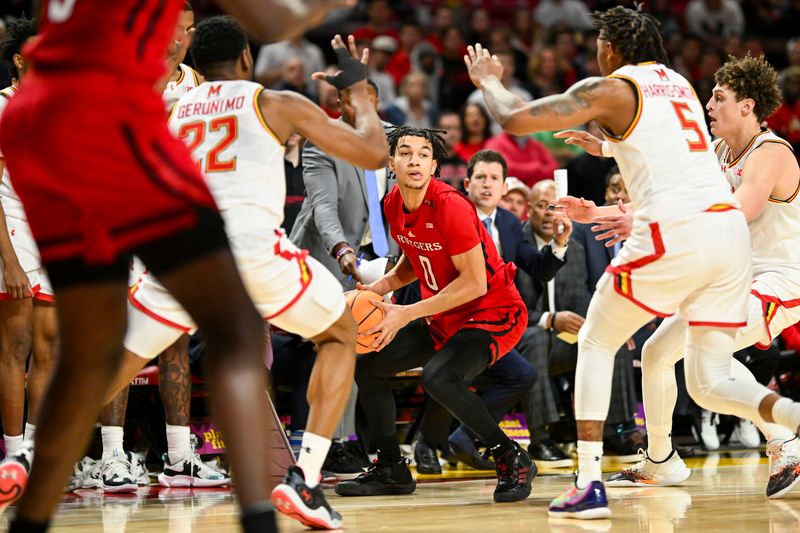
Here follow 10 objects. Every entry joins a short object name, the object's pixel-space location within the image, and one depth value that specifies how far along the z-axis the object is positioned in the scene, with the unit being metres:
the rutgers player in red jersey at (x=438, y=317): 10.66
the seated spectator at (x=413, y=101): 21.25
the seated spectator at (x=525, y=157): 19.17
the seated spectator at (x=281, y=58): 21.40
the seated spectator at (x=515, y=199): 16.75
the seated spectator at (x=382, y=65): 22.50
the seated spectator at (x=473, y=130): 19.59
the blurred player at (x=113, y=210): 5.07
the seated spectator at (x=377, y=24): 24.77
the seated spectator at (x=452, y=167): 17.88
